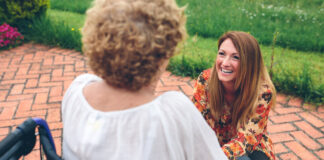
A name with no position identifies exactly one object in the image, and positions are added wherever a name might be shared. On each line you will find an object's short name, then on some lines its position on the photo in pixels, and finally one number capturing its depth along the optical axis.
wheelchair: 0.95
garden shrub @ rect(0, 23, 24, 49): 4.97
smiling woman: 1.88
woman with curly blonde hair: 0.91
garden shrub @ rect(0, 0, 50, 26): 5.17
